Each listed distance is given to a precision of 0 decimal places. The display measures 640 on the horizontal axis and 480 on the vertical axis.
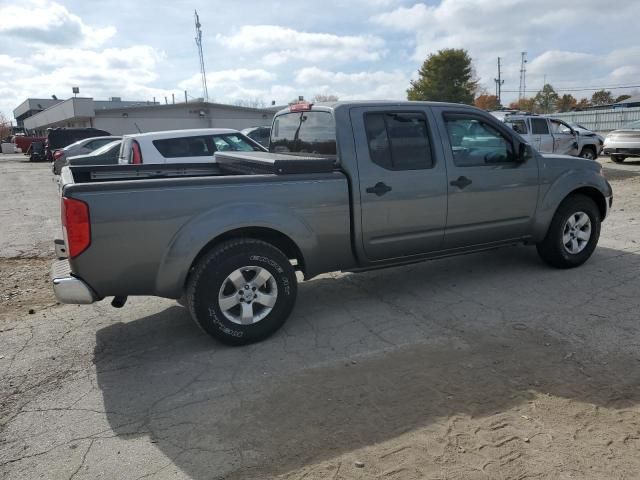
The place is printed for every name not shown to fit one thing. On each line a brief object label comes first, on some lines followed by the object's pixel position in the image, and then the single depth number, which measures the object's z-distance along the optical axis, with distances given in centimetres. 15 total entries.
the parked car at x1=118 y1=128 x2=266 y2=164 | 897
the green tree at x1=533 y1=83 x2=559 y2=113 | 8306
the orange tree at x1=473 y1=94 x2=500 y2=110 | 7291
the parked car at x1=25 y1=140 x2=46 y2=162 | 3389
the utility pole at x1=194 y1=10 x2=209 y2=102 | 4281
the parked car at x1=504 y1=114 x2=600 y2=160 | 1427
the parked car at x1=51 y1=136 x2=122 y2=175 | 1759
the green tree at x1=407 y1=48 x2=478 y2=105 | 4225
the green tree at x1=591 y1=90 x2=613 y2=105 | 8169
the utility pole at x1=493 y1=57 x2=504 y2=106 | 7231
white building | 3678
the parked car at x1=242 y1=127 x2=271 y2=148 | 1709
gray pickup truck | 354
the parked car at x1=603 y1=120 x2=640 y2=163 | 1599
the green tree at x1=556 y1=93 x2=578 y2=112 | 8025
